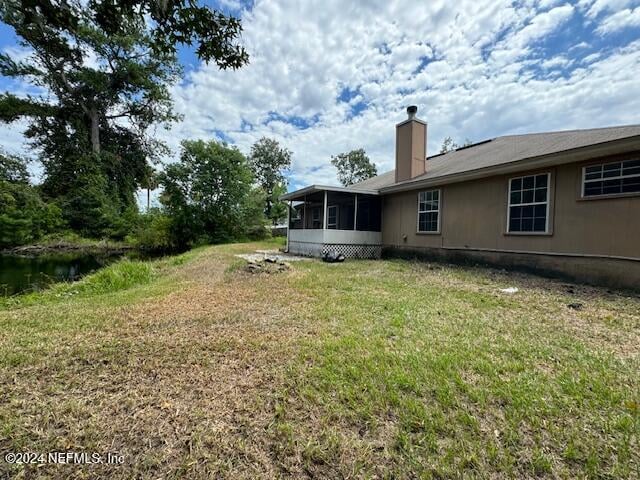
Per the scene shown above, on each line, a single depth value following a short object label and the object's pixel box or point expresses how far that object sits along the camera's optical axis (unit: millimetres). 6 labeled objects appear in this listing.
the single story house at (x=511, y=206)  5758
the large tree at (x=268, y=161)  36969
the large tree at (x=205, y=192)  20172
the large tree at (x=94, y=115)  19750
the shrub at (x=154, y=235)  19438
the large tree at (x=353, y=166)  35375
